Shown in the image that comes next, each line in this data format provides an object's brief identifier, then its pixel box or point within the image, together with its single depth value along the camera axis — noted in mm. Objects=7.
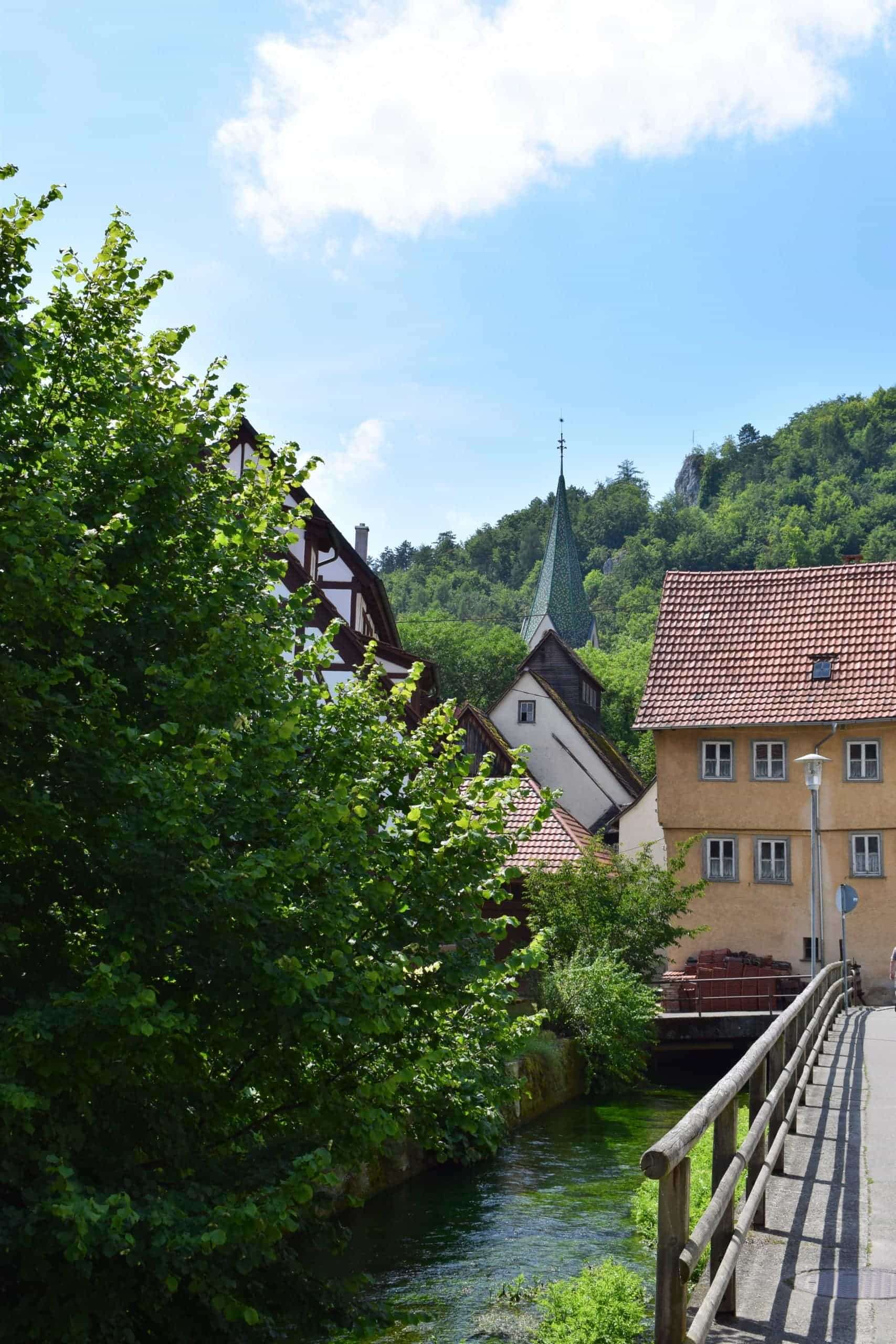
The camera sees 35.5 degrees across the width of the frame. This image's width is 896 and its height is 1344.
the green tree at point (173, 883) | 6832
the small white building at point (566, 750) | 47594
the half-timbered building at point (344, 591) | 22211
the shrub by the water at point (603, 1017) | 24641
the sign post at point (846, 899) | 26844
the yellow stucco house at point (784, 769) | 33719
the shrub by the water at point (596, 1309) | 9328
